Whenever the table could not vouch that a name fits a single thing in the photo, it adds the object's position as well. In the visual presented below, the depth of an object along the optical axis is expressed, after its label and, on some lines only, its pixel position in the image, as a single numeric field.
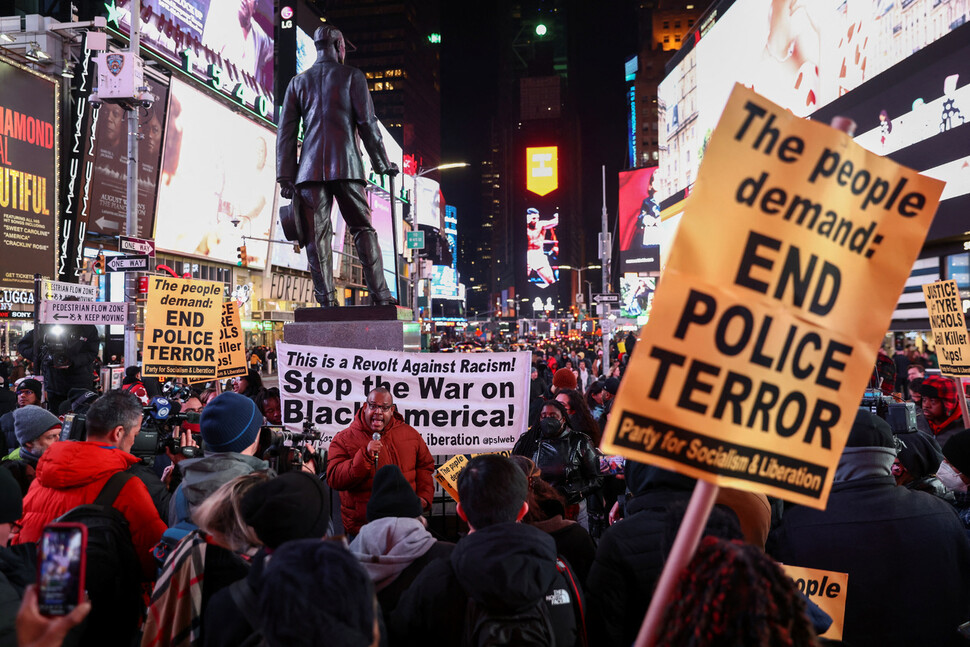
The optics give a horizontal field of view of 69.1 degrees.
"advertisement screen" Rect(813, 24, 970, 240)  18.22
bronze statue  8.62
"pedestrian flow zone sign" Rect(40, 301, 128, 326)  9.74
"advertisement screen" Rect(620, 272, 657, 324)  56.47
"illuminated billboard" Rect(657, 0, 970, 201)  19.80
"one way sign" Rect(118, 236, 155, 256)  10.81
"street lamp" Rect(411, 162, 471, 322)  28.03
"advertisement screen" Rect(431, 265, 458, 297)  107.56
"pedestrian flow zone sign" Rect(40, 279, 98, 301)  10.39
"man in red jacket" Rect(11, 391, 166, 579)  3.54
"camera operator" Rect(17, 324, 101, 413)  10.70
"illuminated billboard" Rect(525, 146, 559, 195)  123.75
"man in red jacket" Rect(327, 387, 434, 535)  4.89
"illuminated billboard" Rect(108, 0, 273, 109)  36.22
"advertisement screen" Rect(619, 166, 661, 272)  60.66
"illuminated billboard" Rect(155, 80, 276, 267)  38.16
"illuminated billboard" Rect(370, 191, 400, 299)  71.25
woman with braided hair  1.63
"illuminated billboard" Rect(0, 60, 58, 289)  26.66
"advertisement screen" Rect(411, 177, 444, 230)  86.00
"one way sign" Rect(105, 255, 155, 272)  10.88
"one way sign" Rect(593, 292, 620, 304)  20.96
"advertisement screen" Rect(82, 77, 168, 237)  30.75
